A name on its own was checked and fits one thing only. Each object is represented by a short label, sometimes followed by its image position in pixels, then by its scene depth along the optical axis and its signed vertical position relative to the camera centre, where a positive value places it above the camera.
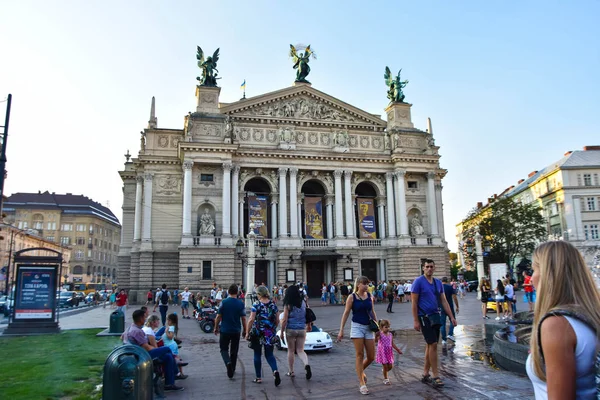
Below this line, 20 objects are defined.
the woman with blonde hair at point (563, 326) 2.34 -0.28
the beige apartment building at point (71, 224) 94.50 +11.16
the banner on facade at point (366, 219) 46.53 +5.46
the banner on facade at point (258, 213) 43.41 +5.74
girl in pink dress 9.18 -1.55
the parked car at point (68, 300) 44.86 -2.16
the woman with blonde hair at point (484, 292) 20.97 -0.94
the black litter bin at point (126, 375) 5.71 -1.21
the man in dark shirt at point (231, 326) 9.98 -1.07
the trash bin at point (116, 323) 18.69 -1.83
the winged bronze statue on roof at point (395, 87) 49.91 +19.99
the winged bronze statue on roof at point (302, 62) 48.41 +22.00
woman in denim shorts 8.34 -0.95
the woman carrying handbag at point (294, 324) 9.56 -1.01
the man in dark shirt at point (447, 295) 13.12 -0.64
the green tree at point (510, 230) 59.31 +5.38
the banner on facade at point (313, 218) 44.94 +5.43
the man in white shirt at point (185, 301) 27.95 -1.48
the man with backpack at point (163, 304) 22.11 -1.31
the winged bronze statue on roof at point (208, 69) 44.97 +19.92
